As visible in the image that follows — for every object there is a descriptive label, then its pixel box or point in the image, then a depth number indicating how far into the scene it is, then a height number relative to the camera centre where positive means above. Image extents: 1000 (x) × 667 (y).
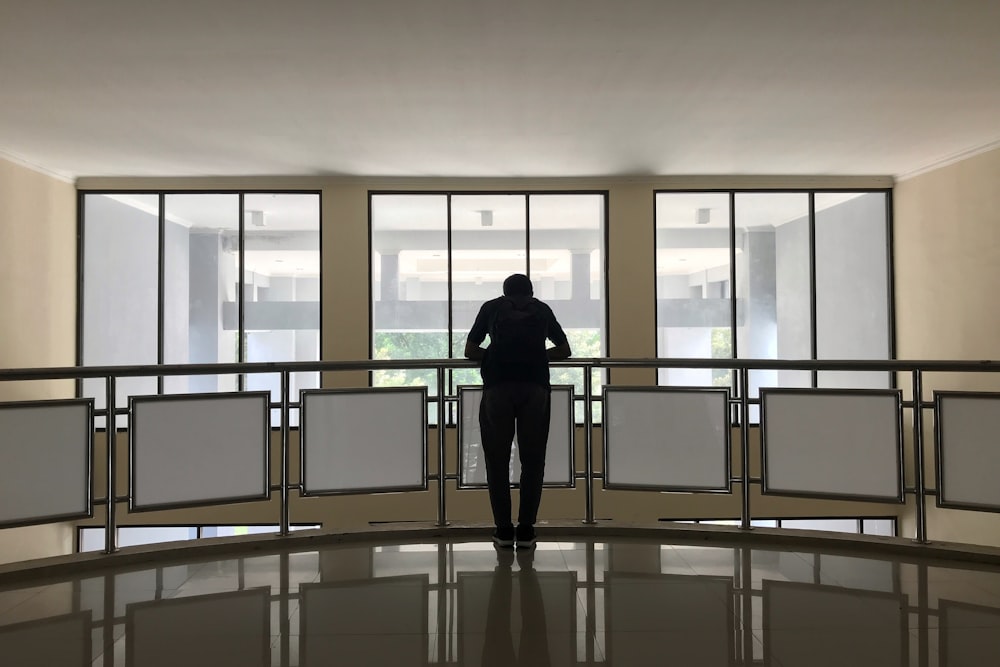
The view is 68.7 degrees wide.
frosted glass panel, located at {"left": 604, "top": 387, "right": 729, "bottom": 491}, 4.87 -0.64
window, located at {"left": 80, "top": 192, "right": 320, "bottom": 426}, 11.81 +1.05
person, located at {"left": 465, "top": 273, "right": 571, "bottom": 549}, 4.25 -0.28
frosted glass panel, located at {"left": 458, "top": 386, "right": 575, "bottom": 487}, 4.94 -0.68
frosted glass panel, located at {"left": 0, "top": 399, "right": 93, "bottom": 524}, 4.09 -0.66
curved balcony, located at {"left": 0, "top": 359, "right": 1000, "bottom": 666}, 3.04 -1.22
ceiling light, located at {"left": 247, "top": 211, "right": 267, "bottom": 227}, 12.02 +2.07
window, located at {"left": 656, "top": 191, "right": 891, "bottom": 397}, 12.03 +1.08
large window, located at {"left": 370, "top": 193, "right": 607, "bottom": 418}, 12.00 +1.35
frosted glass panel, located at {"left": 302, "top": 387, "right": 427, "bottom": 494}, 4.79 -0.64
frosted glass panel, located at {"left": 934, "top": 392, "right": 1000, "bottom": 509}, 4.30 -0.64
